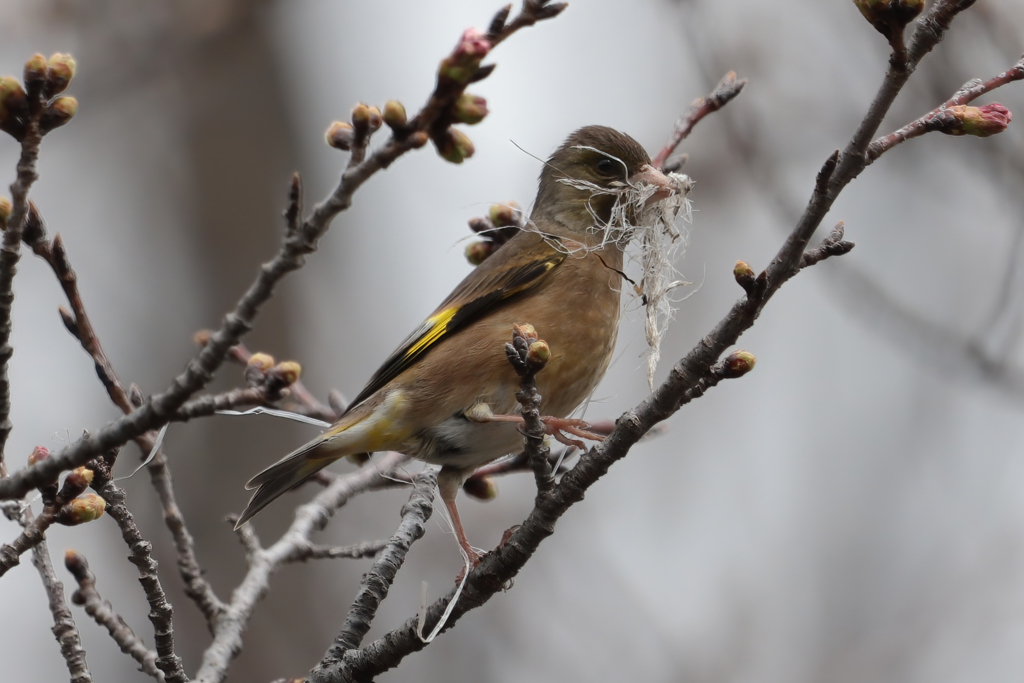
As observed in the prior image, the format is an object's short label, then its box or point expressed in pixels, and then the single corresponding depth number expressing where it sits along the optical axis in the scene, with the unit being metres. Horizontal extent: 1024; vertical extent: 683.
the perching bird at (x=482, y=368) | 7.69
